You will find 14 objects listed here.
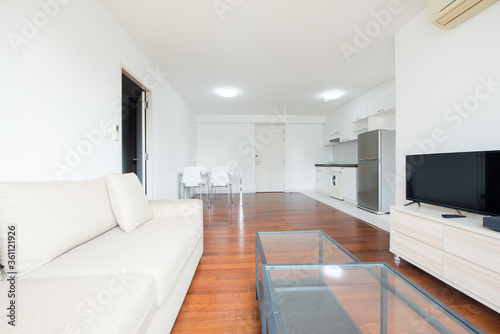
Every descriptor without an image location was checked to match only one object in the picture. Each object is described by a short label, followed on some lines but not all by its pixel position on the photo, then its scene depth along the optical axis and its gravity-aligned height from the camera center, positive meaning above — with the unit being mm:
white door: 6766 +170
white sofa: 632 -456
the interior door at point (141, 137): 3014 +476
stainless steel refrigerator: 3613 -41
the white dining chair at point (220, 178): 4461 -227
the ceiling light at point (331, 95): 4362 +1644
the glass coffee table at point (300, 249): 1343 -618
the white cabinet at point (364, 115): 3740 +1202
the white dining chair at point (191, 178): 4059 -205
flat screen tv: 1400 -102
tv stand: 1217 -598
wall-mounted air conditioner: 1492 +1242
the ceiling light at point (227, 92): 4109 +1595
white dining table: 4367 -285
